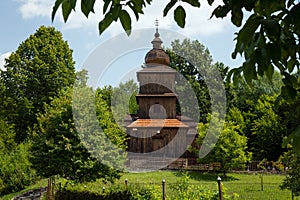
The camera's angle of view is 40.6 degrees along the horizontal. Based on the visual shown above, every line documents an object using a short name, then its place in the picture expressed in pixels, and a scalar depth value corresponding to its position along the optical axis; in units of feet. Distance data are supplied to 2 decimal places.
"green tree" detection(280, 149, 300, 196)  34.22
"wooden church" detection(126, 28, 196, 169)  97.35
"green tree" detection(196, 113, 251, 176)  81.10
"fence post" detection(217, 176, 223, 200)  26.88
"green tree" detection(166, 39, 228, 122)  127.65
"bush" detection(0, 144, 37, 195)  69.00
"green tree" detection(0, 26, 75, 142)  99.71
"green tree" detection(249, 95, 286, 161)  96.84
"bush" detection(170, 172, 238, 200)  30.71
